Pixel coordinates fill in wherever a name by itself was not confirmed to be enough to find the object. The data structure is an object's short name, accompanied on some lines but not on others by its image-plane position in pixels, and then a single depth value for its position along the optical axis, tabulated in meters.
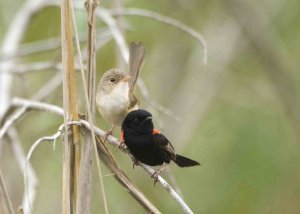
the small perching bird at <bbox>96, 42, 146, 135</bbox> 7.37
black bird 6.57
